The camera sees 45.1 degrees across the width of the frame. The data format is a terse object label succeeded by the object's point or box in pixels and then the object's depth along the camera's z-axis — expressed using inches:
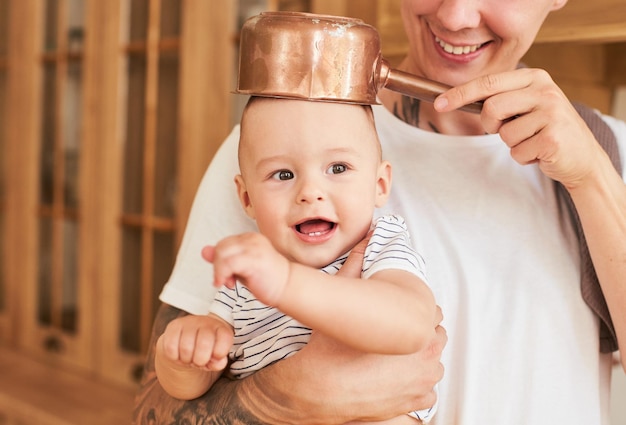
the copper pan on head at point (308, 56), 35.6
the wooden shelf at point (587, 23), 52.8
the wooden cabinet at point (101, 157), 94.5
